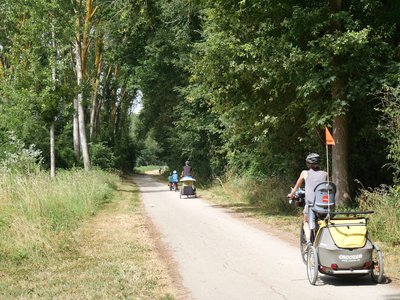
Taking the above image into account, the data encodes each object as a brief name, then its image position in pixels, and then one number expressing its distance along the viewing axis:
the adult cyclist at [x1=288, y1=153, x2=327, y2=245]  8.77
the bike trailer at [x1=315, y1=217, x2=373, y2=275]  7.30
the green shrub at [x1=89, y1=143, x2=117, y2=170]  41.34
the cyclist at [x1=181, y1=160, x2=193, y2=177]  27.36
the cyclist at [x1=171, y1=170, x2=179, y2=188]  32.28
